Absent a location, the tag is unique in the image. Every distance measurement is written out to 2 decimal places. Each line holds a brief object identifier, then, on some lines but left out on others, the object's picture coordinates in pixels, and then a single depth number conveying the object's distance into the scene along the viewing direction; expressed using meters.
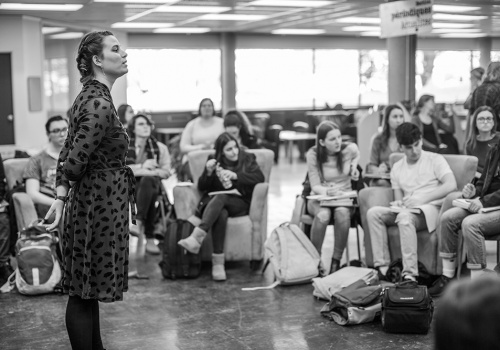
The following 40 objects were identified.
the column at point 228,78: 20.34
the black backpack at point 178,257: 6.69
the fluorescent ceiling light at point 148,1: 11.66
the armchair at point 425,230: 6.22
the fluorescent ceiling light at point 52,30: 18.32
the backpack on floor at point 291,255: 6.34
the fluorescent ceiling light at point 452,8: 12.27
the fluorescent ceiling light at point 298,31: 19.55
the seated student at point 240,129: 8.16
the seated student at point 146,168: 7.59
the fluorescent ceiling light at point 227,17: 14.62
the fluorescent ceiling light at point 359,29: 18.44
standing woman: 3.69
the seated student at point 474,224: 5.70
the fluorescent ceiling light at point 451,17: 13.34
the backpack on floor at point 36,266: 6.22
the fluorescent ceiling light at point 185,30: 18.59
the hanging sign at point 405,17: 8.50
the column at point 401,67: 10.73
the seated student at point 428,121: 8.62
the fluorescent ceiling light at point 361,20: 15.77
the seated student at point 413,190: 6.16
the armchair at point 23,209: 6.57
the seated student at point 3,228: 6.68
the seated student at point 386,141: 7.52
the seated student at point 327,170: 6.63
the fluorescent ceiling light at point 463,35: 12.78
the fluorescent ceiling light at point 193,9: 12.88
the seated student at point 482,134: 6.67
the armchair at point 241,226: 6.89
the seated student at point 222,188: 6.66
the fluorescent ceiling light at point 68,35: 18.98
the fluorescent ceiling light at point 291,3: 12.07
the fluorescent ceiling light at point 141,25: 16.39
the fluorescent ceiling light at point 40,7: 12.07
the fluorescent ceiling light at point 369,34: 21.18
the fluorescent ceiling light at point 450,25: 14.25
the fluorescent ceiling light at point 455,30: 12.84
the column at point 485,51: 11.97
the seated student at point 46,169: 6.55
